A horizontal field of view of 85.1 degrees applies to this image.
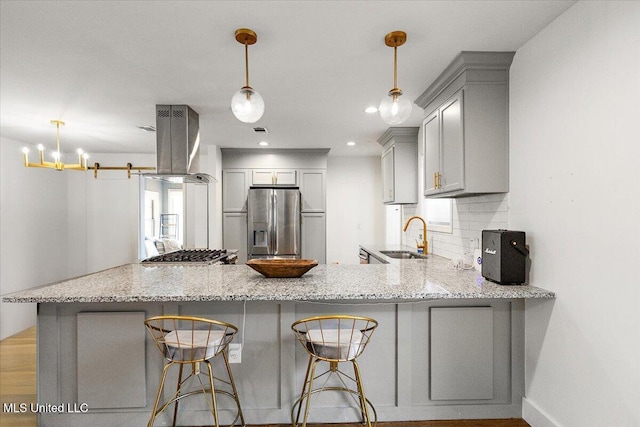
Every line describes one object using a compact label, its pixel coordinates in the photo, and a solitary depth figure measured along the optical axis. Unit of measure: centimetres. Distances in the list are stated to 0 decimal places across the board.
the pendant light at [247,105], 193
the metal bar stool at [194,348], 177
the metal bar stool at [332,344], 177
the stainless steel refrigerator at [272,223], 525
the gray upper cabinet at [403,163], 437
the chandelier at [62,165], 347
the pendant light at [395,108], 196
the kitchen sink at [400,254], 418
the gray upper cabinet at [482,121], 241
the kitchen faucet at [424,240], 412
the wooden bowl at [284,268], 236
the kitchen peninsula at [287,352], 214
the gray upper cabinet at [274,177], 551
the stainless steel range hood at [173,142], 335
